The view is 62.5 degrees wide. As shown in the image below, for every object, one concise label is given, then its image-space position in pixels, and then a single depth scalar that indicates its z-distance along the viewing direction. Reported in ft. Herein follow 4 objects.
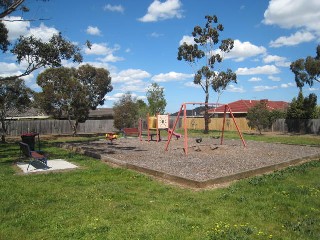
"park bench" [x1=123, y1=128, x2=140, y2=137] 67.92
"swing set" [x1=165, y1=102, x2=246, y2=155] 39.52
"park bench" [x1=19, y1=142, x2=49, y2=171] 29.43
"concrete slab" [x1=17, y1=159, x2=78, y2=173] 29.83
